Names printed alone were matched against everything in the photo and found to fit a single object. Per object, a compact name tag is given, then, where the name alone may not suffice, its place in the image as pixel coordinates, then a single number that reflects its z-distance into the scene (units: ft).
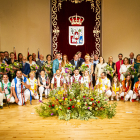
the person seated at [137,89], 15.90
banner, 24.23
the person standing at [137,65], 16.27
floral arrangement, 10.49
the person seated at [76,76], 15.83
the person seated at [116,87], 16.38
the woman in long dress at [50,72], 17.81
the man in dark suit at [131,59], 18.45
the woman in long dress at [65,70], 15.78
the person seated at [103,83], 16.11
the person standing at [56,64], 17.13
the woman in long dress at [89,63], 16.98
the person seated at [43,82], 16.89
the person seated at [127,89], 15.90
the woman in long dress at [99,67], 17.15
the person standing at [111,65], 17.74
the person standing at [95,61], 18.79
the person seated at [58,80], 16.15
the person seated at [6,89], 14.44
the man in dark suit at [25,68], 17.31
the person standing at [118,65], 18.11
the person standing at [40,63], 18.34
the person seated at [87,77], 16.10
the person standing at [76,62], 17.44
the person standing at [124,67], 17.11
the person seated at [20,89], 14.61
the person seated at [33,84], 16.53
